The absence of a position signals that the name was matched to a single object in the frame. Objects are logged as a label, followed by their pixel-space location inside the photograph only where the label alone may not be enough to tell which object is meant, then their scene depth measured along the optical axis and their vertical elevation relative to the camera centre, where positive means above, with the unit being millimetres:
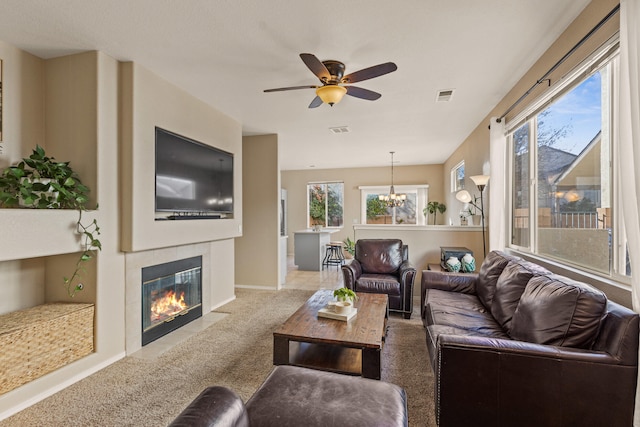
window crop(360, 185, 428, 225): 9117 +175
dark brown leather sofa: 1476 -790
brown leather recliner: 3873 -817
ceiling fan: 2334 +1130
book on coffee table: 2565 -872
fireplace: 3195 -978
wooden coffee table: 2125 -919
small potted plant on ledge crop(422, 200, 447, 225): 8180 +131
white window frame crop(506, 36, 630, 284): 1892 +788
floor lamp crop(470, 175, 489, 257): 3828 +414
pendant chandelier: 8016 +372
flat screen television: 3244 +419
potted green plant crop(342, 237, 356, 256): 7481 -849
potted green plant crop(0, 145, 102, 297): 2277 +161
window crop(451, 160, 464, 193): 6402 +815
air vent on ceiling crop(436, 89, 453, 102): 3539 +1413
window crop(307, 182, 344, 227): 9633 +279
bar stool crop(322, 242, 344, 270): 7871 -1136
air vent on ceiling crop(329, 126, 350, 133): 5031 +1414
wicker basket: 2111 -972
